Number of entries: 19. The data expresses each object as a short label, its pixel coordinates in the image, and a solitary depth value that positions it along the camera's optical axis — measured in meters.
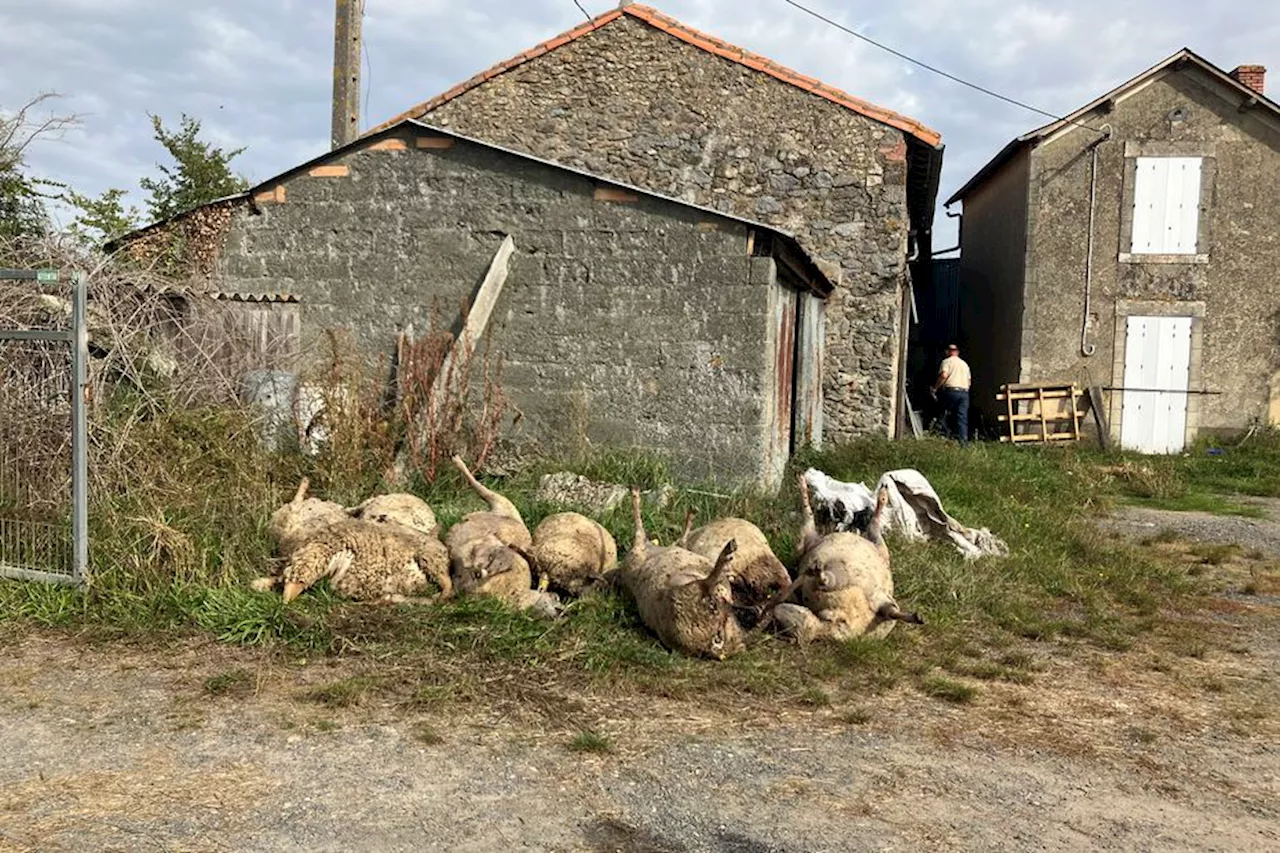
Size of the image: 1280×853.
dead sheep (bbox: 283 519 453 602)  5.12
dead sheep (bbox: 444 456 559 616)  5.19
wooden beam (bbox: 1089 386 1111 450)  14.79
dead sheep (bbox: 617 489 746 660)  4.68
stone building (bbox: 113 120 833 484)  7.82
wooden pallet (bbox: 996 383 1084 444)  14.90
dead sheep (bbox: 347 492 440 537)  5.76
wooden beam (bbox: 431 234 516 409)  7.94
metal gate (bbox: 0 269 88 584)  5.46
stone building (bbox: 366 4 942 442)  11.11
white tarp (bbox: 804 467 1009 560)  6.95
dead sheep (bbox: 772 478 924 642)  5.00
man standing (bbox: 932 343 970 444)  14.51
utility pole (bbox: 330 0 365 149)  11.48
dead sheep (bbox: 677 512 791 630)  5.26
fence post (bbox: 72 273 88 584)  5.09
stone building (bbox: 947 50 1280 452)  14.44
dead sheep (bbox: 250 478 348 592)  5.23
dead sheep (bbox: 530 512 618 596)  5.47
